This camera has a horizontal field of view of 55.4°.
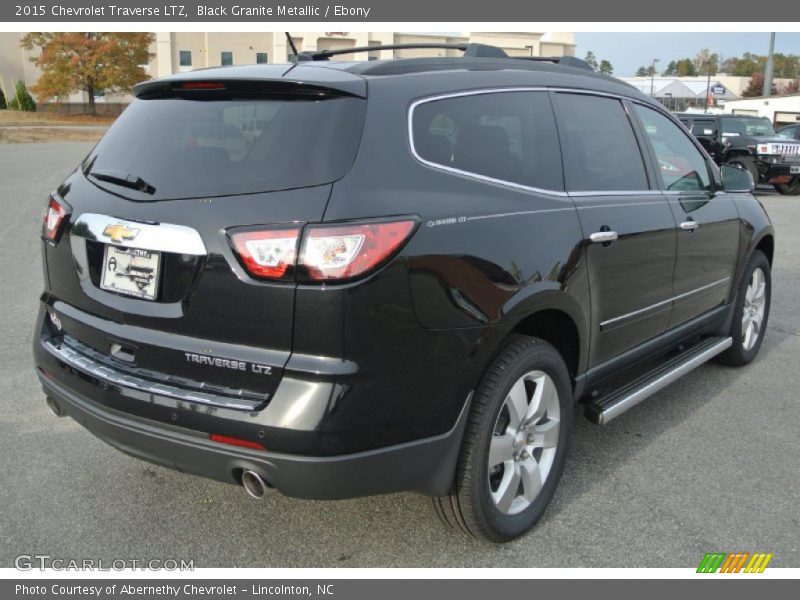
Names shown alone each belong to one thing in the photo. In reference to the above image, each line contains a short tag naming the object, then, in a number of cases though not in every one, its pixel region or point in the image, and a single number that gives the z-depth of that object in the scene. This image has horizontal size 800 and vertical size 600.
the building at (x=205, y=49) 63.31
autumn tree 56.62
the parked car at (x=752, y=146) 17.53
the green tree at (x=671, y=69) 126.85
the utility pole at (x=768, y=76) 44.97
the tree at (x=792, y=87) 88.69
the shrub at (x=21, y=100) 56.09
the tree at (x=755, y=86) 95.06
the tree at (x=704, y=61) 119.46
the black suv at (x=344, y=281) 2.43
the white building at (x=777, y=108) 41.25
